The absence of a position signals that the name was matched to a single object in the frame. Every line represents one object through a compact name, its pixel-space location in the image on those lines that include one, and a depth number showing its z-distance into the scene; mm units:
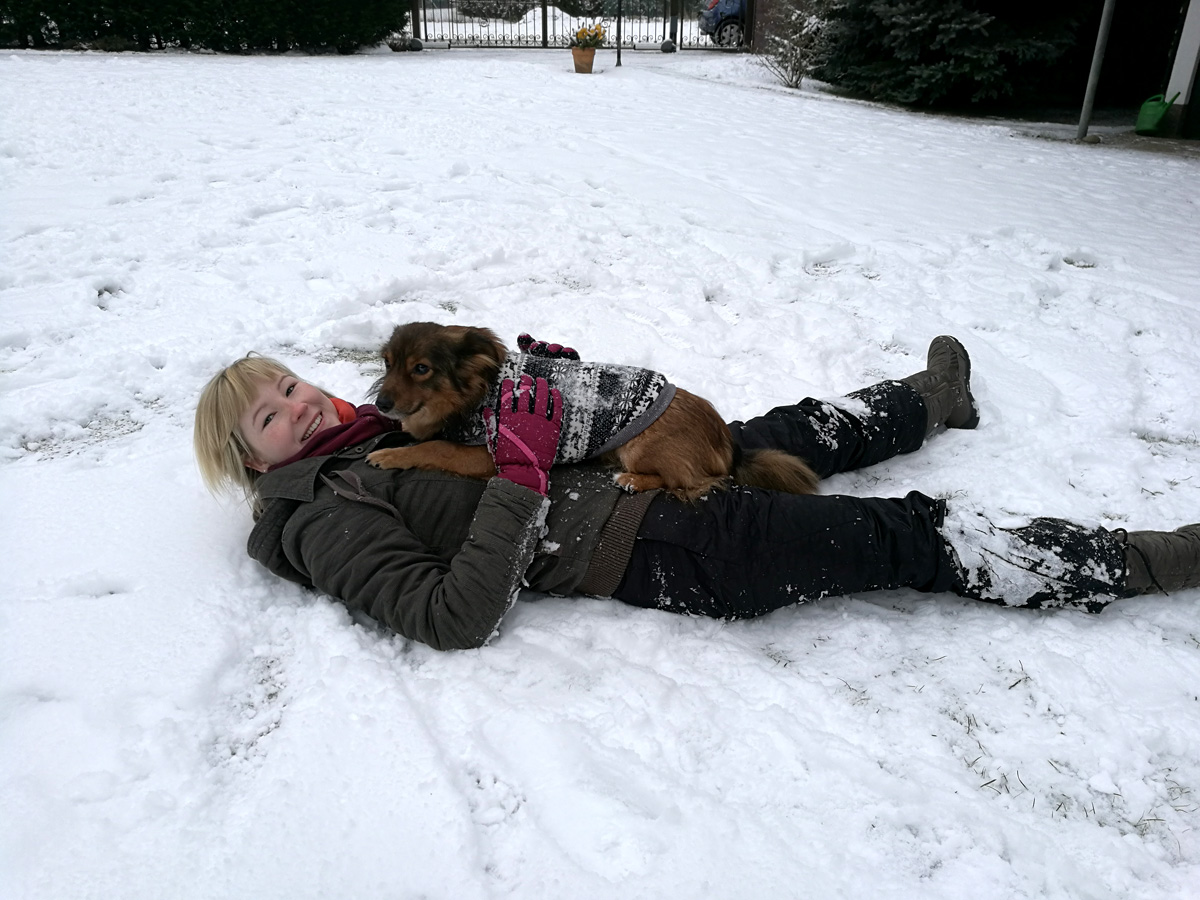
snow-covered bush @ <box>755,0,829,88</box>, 13969
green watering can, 10258
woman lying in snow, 2346
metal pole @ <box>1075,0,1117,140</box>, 8914
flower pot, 14719
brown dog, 2574
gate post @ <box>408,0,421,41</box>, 20295
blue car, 21016
